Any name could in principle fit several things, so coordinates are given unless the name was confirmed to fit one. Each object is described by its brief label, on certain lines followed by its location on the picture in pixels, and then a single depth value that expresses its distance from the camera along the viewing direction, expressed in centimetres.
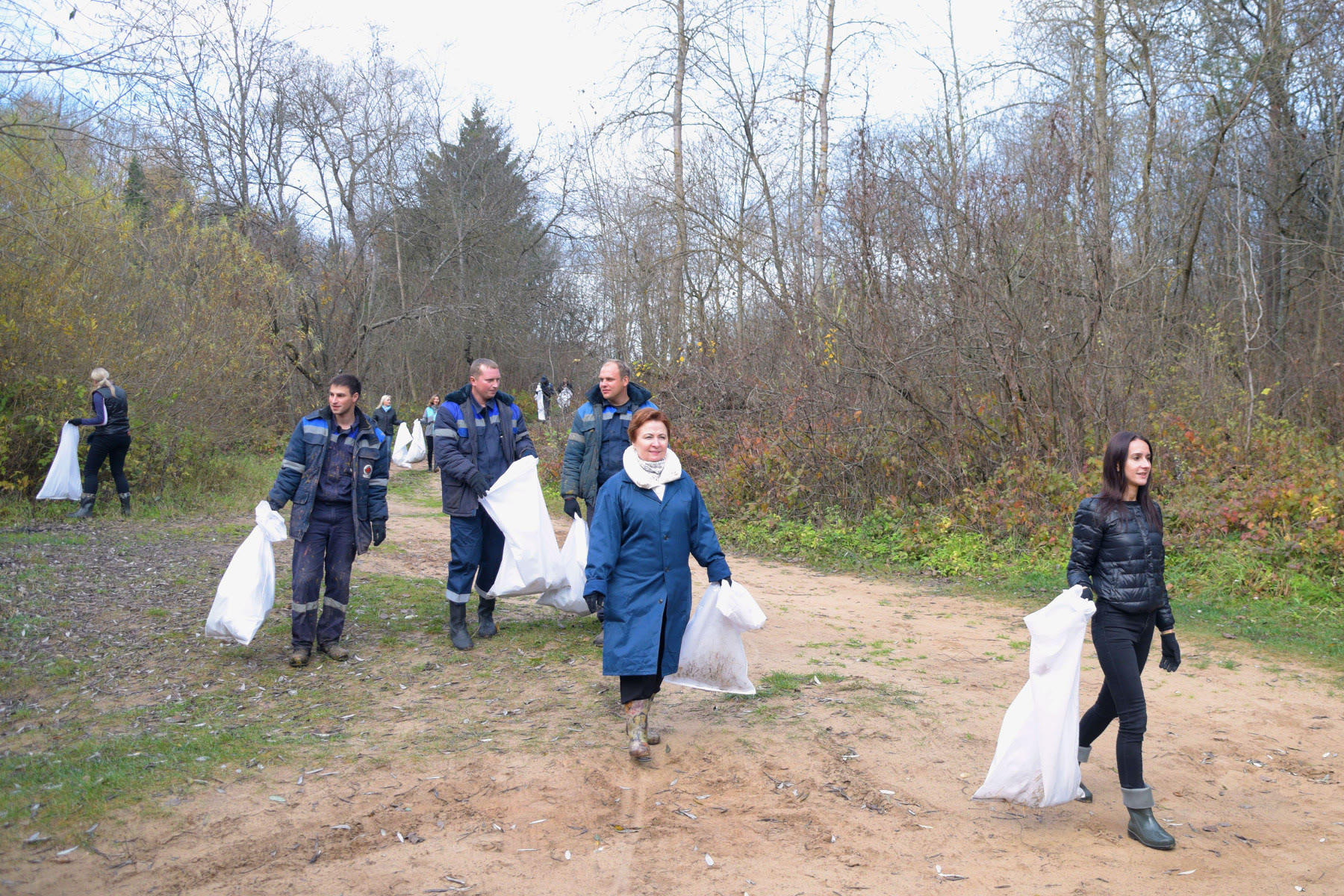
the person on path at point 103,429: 1141
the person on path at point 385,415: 1681
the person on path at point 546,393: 2884
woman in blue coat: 450
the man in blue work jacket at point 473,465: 641
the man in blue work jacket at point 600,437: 655
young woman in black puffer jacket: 386
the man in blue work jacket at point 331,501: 596
